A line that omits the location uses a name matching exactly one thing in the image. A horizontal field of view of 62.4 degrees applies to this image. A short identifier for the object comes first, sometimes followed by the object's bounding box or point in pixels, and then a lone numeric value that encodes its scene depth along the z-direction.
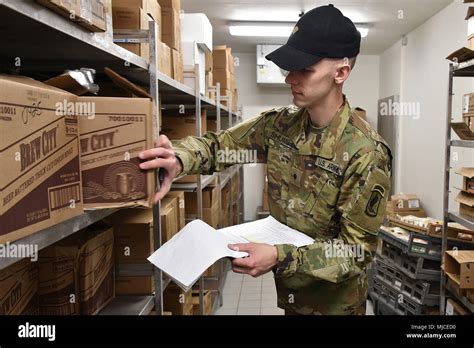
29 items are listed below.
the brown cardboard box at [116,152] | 0.99
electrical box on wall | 5.84
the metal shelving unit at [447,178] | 2.56
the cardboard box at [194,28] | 2.73
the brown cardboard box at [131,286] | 1.55
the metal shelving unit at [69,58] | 0.79
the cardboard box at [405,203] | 4.29
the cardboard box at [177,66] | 2.07
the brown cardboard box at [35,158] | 0.71
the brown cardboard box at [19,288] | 0.94
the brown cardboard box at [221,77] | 4.09
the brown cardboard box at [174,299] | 2.22
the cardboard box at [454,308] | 2.54
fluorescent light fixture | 4.71
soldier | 1.20
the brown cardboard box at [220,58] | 4.04
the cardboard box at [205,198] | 2.79
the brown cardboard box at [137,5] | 1.48
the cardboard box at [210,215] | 3.06
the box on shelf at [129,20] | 1.48
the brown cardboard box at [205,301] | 2.79
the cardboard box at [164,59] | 1.77
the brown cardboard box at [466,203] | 2.55
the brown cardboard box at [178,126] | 2.54
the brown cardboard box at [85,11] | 0.78
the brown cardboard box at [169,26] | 2.09
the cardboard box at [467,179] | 2.56
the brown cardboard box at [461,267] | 2.33
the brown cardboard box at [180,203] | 2.10
